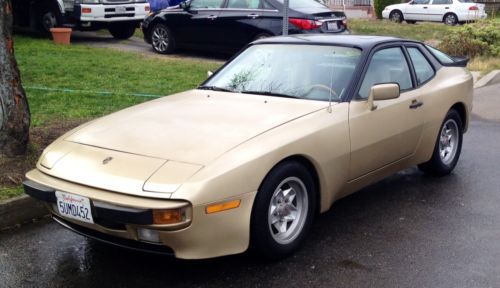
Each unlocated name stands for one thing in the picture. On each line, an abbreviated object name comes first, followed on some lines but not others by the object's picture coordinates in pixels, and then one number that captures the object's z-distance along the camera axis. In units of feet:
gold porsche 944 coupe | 11.71
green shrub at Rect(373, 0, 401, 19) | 96.37
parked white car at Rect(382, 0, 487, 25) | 83.30
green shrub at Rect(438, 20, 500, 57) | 46.39
